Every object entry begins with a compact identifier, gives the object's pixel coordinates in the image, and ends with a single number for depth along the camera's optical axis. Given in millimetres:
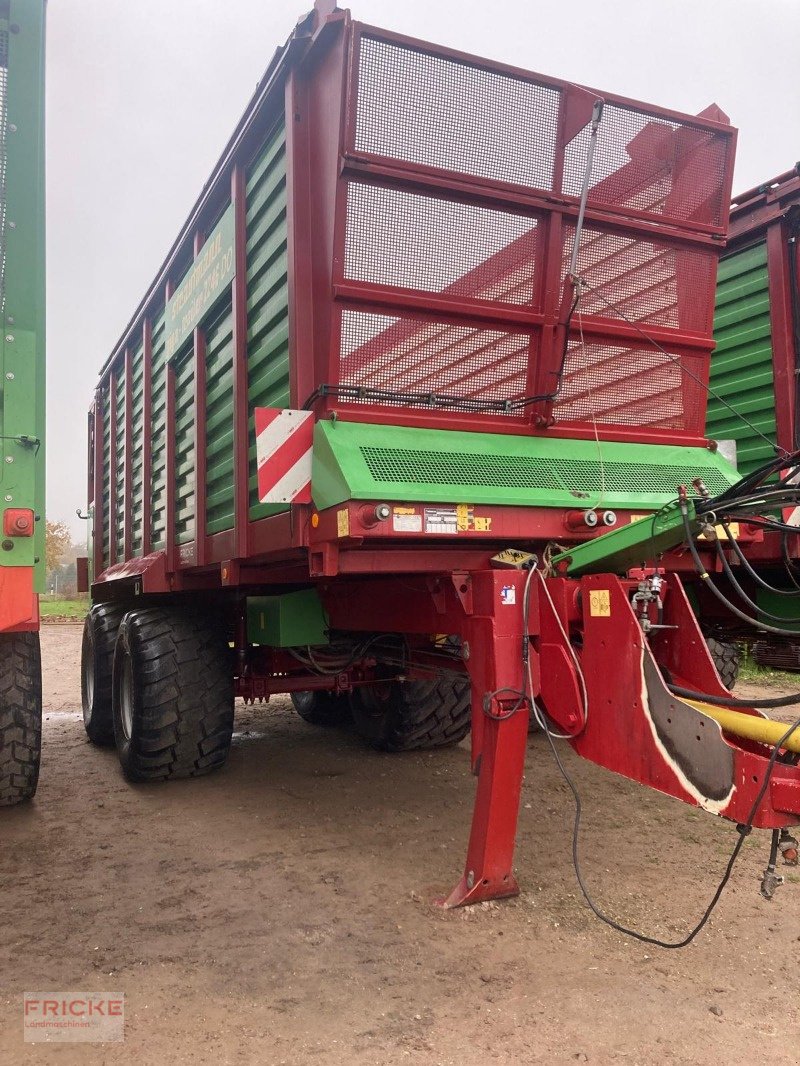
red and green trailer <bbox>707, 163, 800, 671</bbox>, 4359
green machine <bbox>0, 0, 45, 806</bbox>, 3521
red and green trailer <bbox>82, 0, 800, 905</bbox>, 2834
